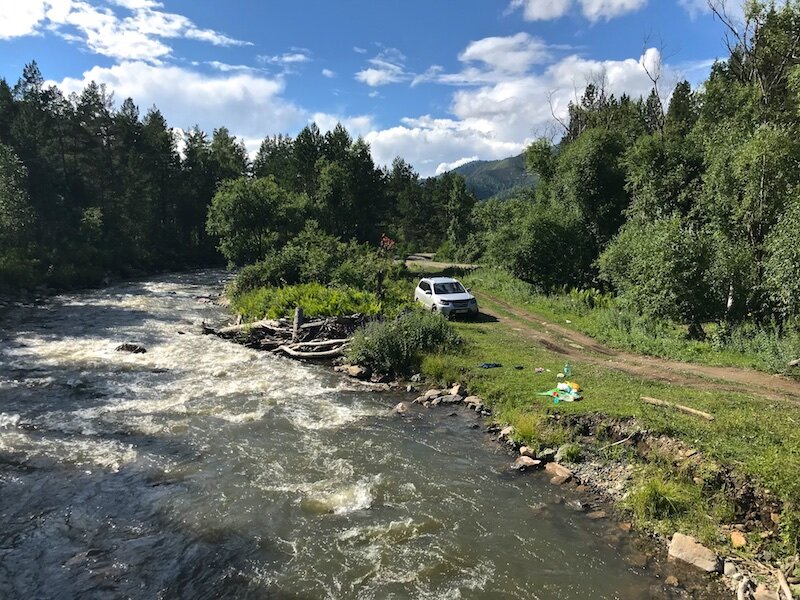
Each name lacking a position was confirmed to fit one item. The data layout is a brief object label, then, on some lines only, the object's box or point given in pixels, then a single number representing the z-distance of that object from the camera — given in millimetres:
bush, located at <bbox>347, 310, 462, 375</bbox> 18359
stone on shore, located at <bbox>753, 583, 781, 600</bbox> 7000
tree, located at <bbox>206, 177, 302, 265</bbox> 39750
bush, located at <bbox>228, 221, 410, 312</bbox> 29078
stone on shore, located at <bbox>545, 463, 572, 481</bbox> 10727
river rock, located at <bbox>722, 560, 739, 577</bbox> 7612
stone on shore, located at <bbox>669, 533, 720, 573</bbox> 7809
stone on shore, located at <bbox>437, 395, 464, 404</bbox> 15586
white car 24812
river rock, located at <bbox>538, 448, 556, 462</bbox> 11484
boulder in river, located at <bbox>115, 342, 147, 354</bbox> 21408
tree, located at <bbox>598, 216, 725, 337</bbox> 19875
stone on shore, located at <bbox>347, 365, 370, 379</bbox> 18328
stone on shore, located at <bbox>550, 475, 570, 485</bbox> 10602
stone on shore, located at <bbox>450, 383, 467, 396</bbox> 15881
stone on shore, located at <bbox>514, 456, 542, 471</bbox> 11305
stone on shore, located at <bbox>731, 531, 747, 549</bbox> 8086
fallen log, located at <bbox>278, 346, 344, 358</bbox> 20691
